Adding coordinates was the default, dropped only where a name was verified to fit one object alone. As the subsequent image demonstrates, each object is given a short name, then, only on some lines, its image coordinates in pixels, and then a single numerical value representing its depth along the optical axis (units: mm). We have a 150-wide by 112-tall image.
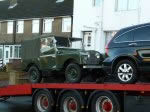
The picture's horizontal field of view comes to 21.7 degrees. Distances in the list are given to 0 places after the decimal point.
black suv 10359
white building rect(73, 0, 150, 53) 25781
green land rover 12680
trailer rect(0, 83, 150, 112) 10258
